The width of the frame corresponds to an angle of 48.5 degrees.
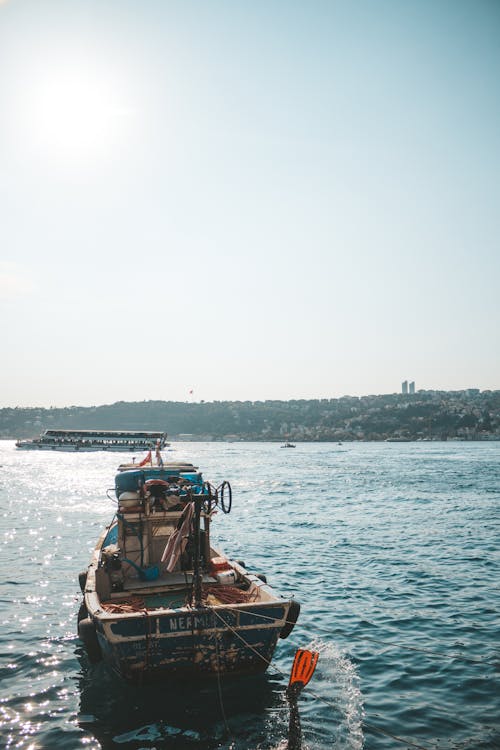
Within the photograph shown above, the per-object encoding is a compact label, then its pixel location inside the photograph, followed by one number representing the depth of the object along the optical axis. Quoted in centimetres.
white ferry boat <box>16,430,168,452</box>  12838
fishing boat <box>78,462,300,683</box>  1029
